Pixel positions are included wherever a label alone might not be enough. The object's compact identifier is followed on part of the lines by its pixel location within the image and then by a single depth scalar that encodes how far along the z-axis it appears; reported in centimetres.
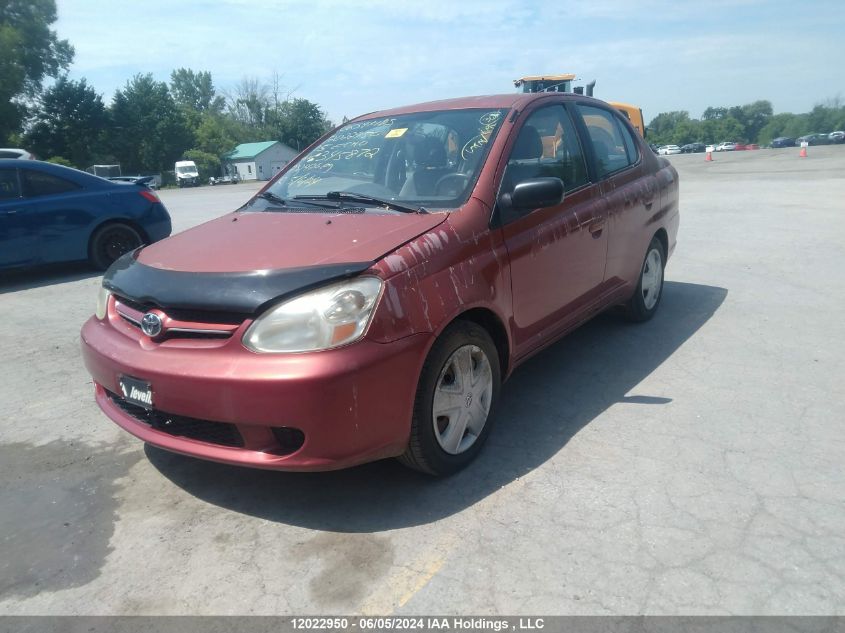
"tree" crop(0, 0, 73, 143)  5069
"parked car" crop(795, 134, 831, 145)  6744
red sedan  262
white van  5631
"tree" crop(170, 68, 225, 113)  11450
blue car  762
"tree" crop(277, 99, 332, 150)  8438
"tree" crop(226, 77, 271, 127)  10025
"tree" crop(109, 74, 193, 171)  6344
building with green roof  7594
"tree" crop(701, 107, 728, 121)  12814
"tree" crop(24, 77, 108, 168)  5588
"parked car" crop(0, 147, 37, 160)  1074
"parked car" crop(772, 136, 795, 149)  7038
